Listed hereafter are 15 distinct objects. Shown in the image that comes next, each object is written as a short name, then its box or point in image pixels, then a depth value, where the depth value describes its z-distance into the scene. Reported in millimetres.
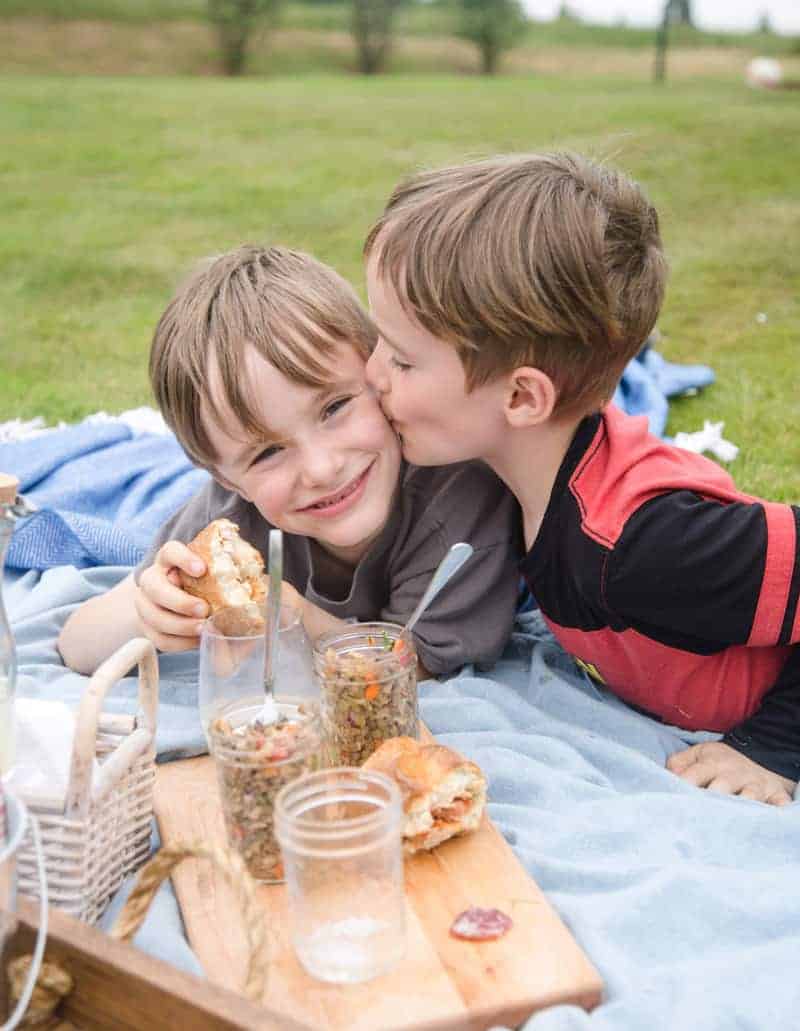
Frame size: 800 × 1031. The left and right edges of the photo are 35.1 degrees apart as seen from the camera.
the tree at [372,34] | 23031
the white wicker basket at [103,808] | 1711
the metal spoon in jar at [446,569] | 2150
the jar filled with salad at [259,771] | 1771
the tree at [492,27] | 23562
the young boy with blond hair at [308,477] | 2438
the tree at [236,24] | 21672
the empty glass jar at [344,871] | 1590
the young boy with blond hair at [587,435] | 2271
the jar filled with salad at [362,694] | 2043
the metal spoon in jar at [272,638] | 1828
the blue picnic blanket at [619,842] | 1736
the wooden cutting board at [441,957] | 1605
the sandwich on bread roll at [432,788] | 1887
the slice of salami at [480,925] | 1724
